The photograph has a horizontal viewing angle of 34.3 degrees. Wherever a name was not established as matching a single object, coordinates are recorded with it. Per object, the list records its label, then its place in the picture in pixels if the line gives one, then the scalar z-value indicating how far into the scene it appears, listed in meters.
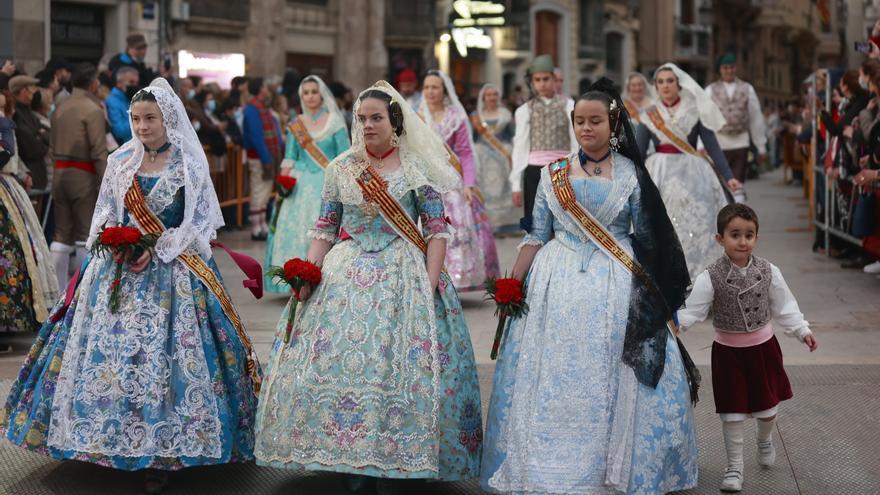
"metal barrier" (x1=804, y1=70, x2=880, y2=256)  12.25
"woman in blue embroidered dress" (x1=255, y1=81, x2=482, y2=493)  5.34
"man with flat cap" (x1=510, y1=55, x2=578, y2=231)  11.95
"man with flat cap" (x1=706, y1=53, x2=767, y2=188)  14.09
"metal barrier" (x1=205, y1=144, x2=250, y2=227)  16.67
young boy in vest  5.75
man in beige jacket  10.19
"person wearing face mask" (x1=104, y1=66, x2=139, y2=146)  11.20
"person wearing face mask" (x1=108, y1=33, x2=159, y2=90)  12.28
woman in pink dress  10.78
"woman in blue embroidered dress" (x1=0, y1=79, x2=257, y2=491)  5.61
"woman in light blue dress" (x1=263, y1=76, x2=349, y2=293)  10.67
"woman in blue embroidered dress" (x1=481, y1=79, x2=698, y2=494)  5.23
